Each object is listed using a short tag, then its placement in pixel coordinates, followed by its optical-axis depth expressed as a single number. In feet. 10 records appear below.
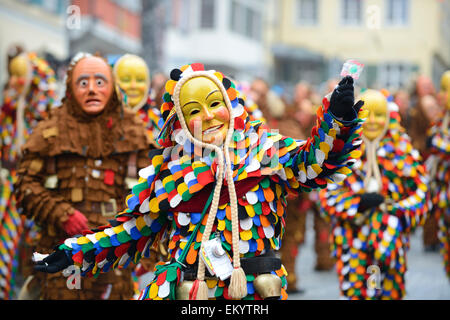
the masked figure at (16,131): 24.82
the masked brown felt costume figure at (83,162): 19.12
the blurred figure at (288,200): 29.81
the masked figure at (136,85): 23.95
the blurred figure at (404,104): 41.95
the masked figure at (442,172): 25.91
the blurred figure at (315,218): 33.26
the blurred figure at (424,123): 38.84
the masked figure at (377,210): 21.18
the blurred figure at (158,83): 35.25
